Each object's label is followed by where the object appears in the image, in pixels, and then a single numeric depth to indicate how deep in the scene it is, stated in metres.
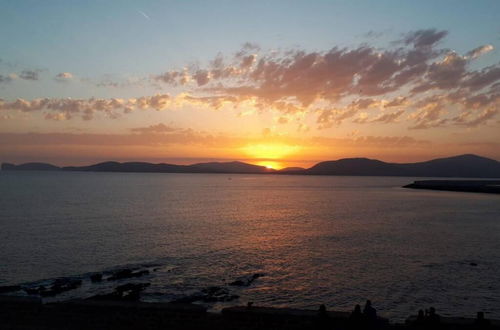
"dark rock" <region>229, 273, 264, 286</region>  27.73
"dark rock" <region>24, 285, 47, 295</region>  25.72
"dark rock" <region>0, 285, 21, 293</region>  26.00
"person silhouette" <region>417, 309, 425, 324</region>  10.92
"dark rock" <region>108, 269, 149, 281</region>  29.29
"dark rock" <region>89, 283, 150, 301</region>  22.75
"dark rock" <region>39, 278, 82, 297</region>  25.59
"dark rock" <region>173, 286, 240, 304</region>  24.28
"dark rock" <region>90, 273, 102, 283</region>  28.64
